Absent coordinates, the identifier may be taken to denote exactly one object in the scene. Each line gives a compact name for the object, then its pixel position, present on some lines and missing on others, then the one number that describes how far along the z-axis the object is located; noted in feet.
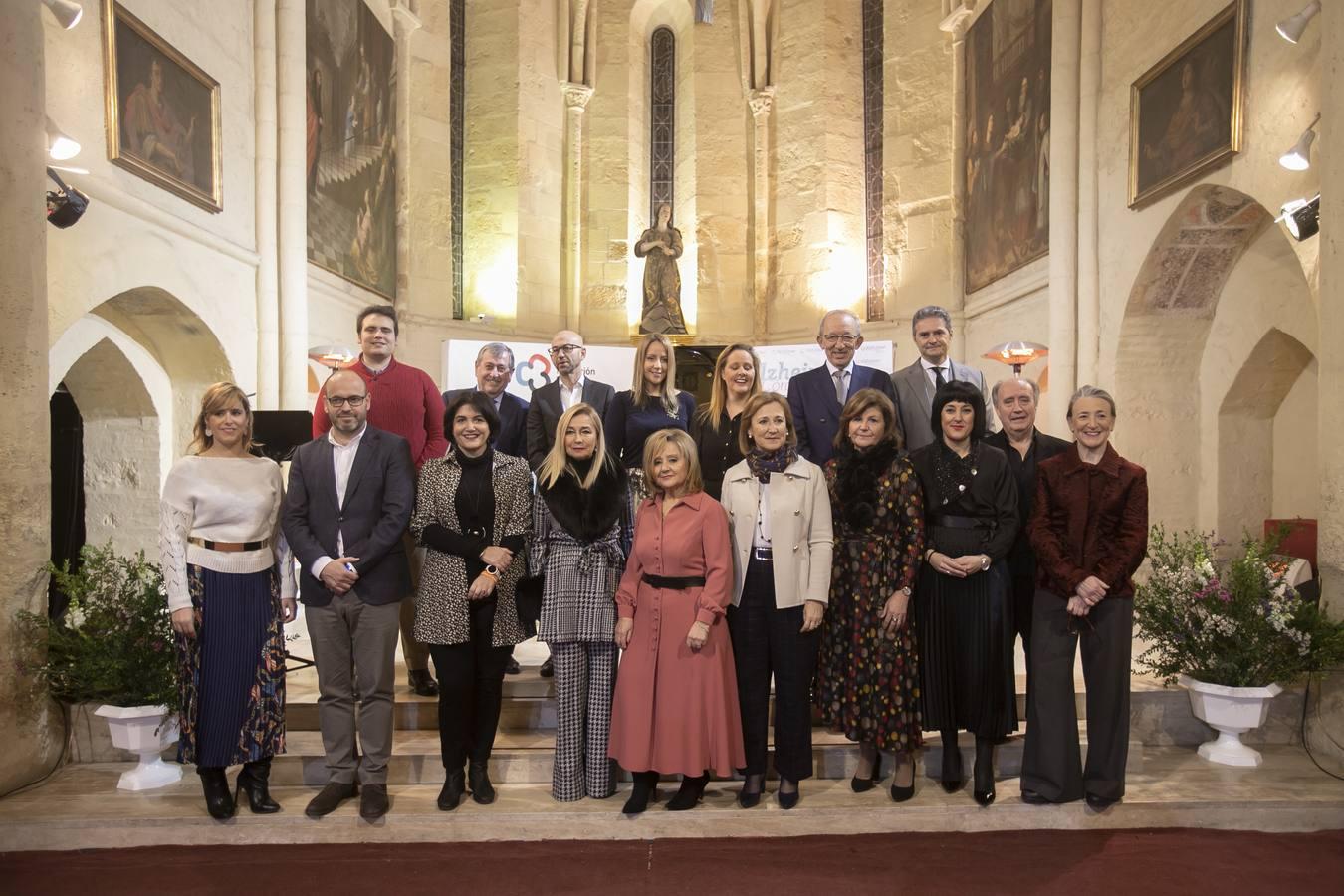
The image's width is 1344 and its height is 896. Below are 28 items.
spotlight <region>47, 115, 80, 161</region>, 14.67
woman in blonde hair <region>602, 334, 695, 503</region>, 12.62
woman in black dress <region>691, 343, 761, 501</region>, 12.13
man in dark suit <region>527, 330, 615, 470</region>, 13.21
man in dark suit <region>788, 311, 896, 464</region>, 12.78
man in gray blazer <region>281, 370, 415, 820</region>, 10.74
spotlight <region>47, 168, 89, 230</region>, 16.11
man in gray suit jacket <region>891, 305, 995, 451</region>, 12.87
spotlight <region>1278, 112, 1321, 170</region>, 15.90
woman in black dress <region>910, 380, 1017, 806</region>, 10.77
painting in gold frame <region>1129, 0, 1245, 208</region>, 19.16
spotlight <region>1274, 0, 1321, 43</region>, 15.20
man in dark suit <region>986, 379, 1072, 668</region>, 11.64
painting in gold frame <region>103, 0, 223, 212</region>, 18.88
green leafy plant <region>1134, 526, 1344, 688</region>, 12.69
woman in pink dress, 10.62
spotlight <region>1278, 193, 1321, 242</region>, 16.33
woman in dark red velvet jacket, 10.72
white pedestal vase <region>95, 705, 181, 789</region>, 12.08
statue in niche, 39.24
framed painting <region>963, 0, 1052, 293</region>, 28.91
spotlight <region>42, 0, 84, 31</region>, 14.05
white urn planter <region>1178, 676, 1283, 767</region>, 12.73
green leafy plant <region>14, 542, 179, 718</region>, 12.23
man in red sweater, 12.48
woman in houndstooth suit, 10.84
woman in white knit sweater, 10.39
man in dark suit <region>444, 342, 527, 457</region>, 13.28
